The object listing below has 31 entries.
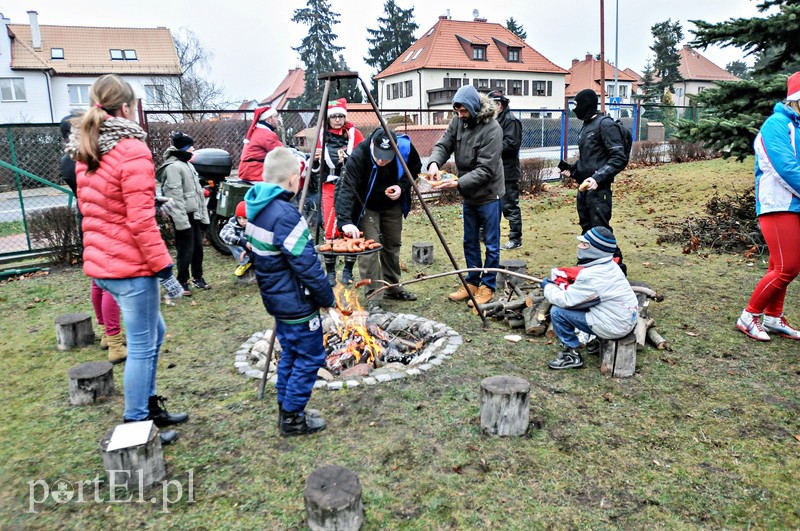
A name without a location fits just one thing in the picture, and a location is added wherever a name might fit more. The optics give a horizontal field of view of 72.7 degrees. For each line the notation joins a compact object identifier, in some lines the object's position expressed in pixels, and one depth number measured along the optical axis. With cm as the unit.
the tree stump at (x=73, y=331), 487
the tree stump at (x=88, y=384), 380
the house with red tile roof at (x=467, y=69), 4125
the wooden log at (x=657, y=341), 452
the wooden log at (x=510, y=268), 627
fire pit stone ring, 418
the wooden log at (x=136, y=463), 283
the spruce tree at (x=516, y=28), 5872
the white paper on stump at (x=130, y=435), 283
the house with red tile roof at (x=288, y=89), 5559
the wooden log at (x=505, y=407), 323
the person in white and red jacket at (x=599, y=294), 384
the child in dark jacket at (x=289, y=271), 300
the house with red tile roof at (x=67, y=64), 3700
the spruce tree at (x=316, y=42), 4531
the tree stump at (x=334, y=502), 242
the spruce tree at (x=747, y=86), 682
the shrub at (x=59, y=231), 781
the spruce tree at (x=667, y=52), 5200
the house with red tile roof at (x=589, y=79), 5291
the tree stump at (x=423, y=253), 754
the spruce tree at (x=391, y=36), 4694
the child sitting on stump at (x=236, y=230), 550
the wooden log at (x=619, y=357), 402
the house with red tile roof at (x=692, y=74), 5950
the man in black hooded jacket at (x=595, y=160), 539
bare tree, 3369
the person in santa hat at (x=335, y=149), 662
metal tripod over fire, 387
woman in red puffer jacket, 289
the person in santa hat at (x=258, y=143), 671
